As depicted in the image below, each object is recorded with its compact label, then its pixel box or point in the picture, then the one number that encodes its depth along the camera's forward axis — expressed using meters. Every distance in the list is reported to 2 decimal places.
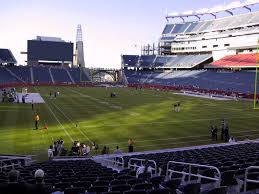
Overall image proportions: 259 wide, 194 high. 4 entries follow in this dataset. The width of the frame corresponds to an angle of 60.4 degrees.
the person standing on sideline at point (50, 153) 12.80
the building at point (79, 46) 108.65
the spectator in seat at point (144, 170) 6.37
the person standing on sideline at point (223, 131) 17.35
